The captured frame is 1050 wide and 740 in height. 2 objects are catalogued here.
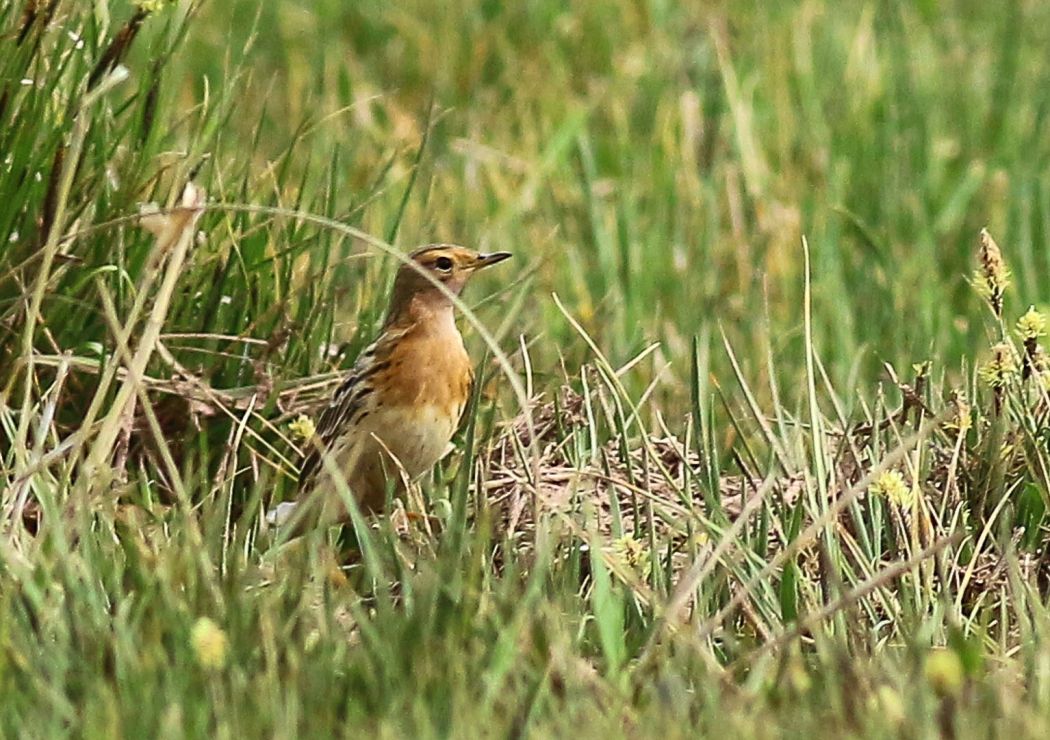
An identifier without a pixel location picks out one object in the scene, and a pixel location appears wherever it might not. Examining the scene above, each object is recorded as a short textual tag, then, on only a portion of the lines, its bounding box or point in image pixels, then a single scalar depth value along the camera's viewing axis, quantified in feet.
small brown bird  30.48
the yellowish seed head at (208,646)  20.57
